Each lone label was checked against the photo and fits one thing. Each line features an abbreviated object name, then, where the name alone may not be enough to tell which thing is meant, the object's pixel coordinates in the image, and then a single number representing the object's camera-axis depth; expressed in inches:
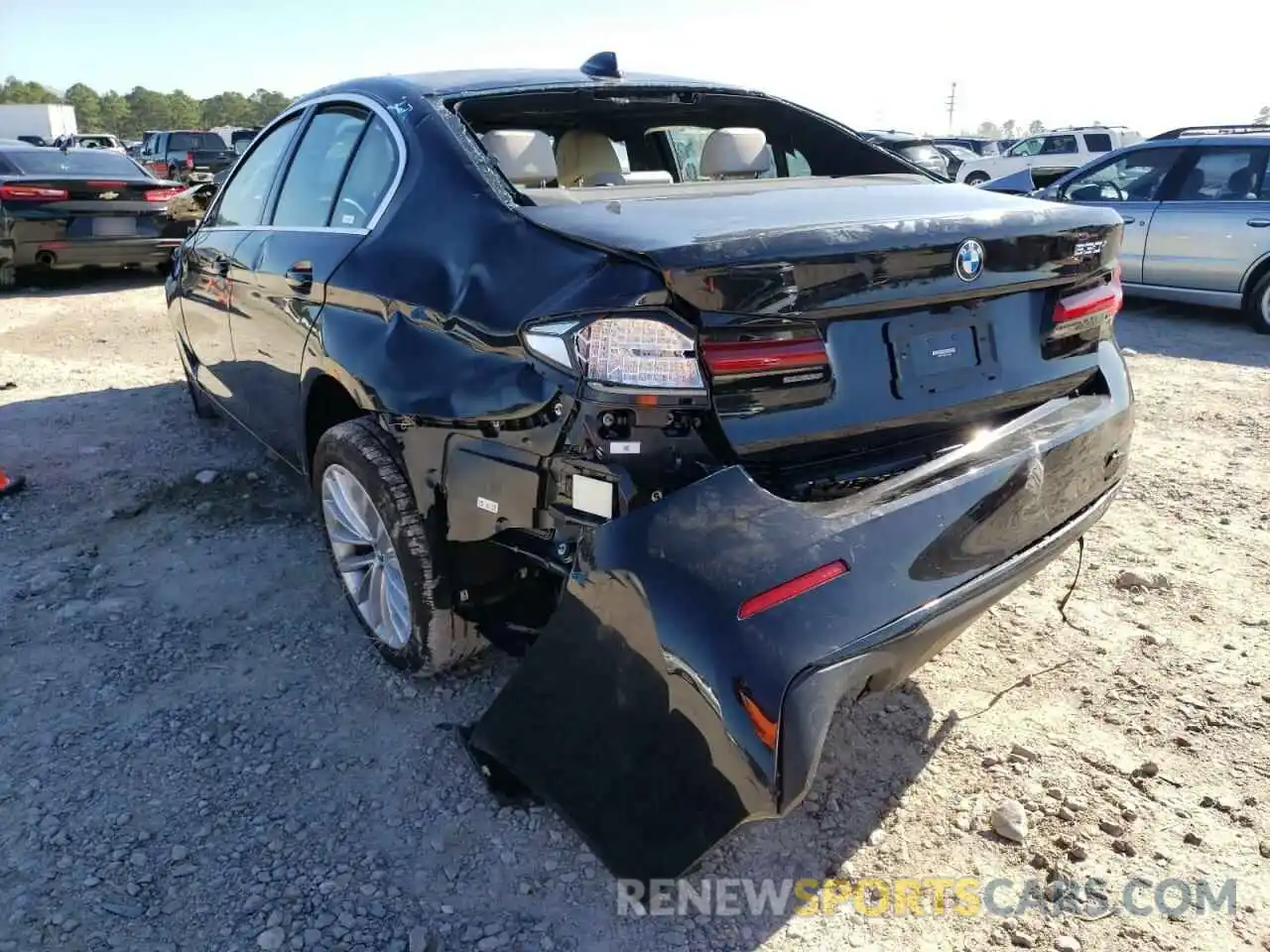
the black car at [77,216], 370.3
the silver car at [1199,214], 305.0
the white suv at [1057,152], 828.9
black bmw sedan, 71.4
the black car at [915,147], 687.7
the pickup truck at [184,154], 817.5
